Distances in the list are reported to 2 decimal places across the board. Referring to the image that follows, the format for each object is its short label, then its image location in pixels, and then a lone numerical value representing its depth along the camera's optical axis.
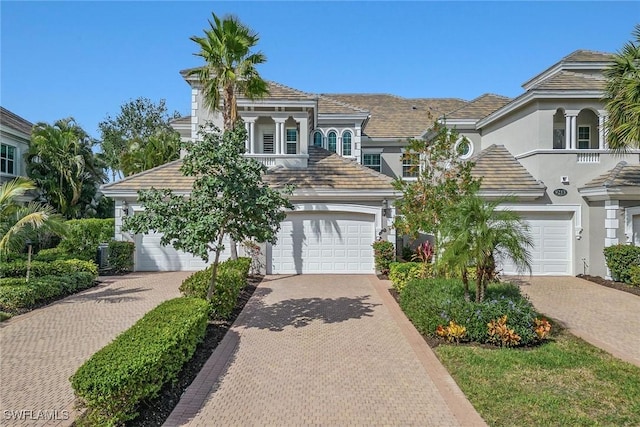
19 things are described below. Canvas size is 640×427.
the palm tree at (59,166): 22.22
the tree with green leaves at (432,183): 10.91
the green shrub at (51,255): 15.38
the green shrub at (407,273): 11.96
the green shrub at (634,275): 13.35
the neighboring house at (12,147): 21.30
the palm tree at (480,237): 7.77
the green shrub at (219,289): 9.24
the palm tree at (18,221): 10.93
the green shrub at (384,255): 15.41
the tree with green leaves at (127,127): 41.34
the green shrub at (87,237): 16.92
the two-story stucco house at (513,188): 15.48
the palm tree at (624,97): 11.20
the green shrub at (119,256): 16.22
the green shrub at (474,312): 7.79
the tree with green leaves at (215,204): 7.85
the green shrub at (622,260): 13.90
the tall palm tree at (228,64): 13.12
